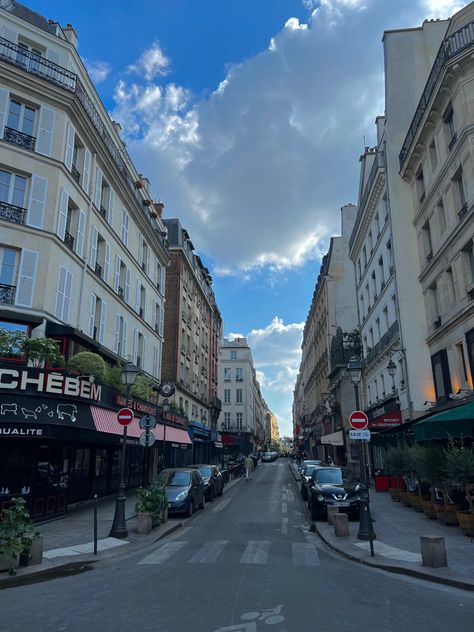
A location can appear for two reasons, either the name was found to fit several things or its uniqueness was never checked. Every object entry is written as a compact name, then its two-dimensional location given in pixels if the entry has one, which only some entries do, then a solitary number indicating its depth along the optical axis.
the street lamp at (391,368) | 21.89
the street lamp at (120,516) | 11.93
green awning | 13.55
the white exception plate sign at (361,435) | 11.54
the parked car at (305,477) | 20.32
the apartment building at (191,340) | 37.59
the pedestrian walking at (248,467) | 33.97
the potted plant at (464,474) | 11.22
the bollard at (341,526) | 11.74
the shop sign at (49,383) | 12.91
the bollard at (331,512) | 12.90
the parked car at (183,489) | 15.84
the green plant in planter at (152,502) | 13.37
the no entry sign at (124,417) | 12.70
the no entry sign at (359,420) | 11.65
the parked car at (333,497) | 14.71
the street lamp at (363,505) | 11.02
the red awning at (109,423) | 15.45
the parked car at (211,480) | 21.17
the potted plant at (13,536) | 8.38
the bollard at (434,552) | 8.34
